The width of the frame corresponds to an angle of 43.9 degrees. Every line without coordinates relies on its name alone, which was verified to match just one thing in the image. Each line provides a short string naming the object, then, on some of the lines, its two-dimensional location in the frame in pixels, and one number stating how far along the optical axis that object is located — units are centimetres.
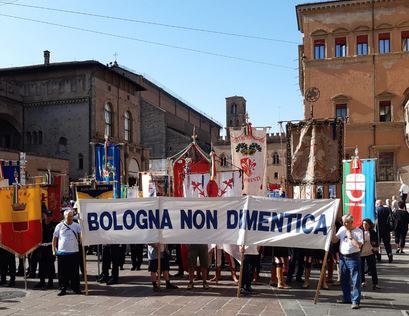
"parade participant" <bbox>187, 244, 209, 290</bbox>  1085
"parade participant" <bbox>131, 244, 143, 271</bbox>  1397
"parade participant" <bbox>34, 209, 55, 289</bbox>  1141
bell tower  10675
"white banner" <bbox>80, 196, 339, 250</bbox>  974
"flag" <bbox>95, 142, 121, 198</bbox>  1700
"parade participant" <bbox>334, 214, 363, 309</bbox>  895
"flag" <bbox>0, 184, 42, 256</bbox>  1146
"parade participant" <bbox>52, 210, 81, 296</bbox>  1045
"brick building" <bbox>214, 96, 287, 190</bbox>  7031
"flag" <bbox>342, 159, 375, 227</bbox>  1223
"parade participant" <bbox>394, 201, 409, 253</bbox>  1670
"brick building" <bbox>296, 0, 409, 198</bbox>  3919
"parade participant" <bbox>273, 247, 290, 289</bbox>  1086
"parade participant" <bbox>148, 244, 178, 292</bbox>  1069
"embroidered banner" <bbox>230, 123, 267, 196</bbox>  1460
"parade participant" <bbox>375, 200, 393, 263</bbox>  1517
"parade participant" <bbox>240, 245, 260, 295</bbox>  1019
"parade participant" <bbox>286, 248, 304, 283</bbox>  1167
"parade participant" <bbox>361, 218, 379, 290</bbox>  1071
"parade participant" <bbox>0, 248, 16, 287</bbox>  1200
